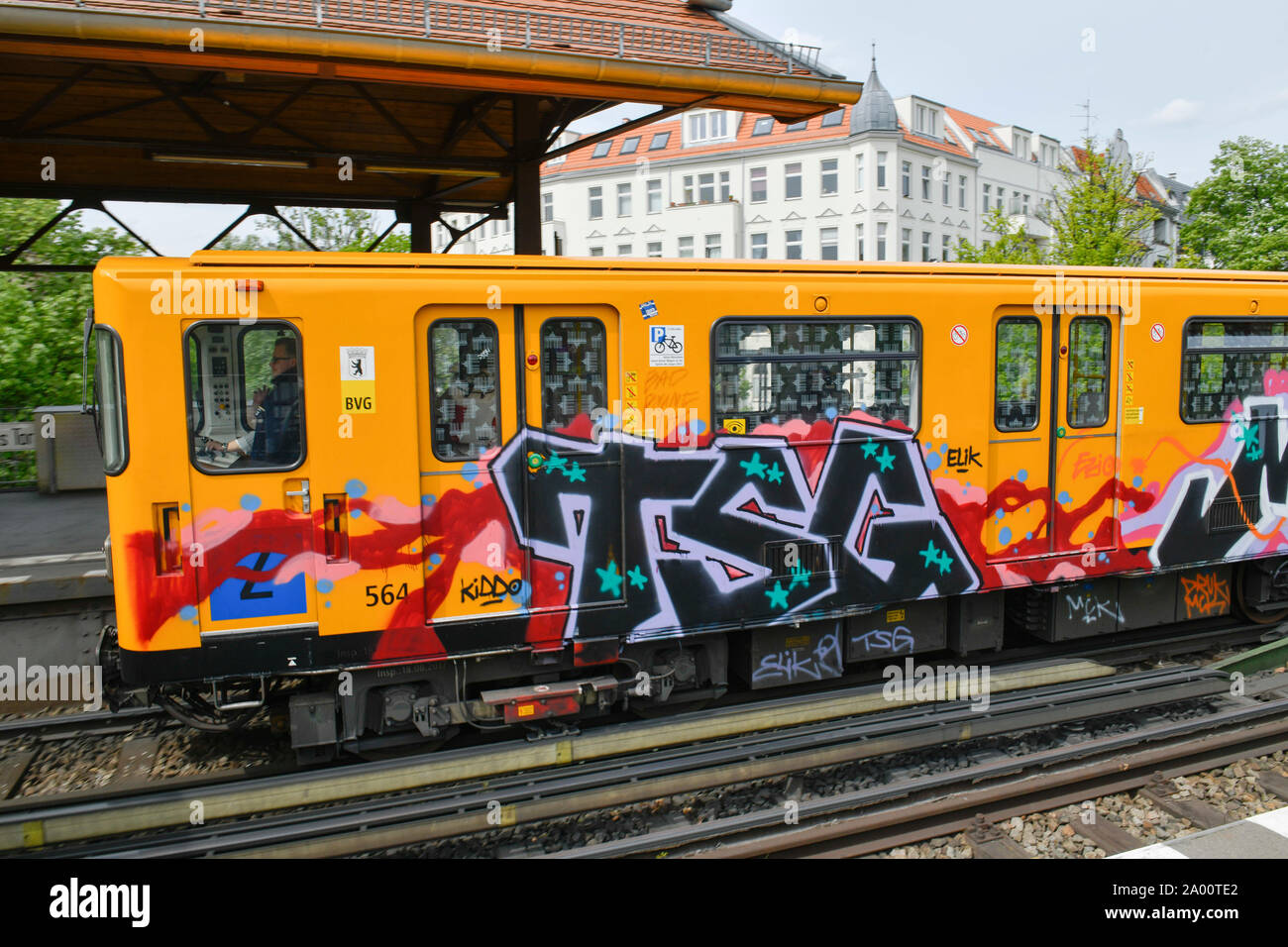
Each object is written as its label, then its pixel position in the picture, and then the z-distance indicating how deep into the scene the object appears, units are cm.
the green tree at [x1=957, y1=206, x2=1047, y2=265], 2554
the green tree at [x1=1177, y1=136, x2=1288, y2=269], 2470
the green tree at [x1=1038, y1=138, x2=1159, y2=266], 2161
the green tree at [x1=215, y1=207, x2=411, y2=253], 2605
